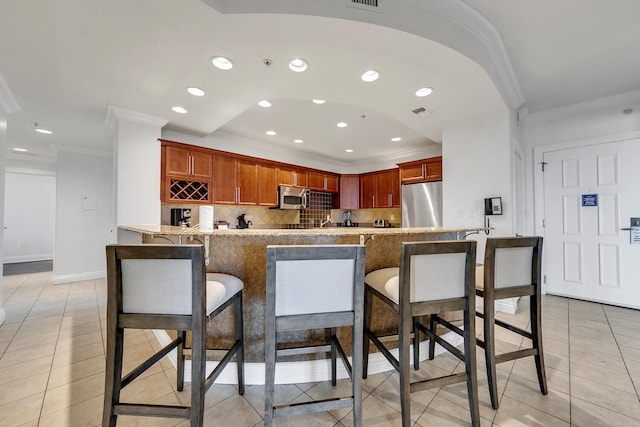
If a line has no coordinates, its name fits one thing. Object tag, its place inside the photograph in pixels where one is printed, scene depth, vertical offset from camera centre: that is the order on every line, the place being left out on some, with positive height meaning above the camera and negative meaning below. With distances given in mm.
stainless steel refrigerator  4027 +180
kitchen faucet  5957 -107
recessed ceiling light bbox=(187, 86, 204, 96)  2574 +1257
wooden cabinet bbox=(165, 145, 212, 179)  3529 +768
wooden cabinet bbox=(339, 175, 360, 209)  6082 +581
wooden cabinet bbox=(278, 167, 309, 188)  4932 +769
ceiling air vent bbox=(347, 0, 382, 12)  1624 +1311
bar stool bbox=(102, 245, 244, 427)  1142 -383
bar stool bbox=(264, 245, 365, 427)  1164 -375
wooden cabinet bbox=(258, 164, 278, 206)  4590 +559
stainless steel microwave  4867 +368
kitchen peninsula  1738 -294
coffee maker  3760 +7
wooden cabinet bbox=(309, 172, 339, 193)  5531 +757
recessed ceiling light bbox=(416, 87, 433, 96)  2494 +1192
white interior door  3123 -81
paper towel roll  1982 -6
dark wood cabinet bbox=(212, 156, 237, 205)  4008 +573
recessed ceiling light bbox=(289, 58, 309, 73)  2061 +1216
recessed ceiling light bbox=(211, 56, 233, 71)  2075 +1245
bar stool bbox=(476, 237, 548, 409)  1527 -426
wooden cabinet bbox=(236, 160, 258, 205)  4293 +580
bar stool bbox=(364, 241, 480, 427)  1310 -409
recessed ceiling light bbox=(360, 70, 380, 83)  2221 +1206
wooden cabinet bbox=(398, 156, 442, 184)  4121 +742
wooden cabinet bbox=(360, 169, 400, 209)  5402 +574
